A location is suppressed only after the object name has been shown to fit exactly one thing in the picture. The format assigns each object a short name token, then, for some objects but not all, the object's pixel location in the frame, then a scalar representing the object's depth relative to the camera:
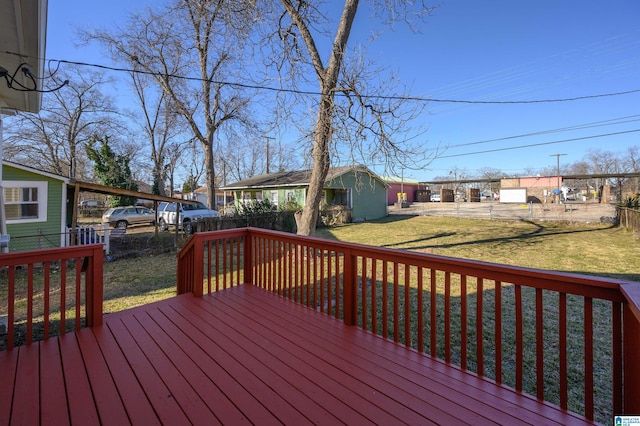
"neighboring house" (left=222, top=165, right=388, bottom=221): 18.12
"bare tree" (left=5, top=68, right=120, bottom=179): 19.58
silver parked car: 16.14
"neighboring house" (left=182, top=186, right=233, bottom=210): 35.28
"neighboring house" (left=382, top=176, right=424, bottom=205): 39.53
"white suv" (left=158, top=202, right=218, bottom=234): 15.29
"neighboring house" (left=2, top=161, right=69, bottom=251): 8.32
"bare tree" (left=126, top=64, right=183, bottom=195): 21.48
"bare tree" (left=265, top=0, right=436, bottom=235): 6.60
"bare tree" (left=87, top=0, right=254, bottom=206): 11.69
